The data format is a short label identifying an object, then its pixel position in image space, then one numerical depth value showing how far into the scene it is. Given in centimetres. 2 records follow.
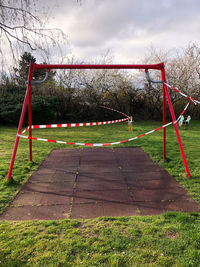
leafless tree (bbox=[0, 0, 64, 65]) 374
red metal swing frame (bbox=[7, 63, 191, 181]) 473
